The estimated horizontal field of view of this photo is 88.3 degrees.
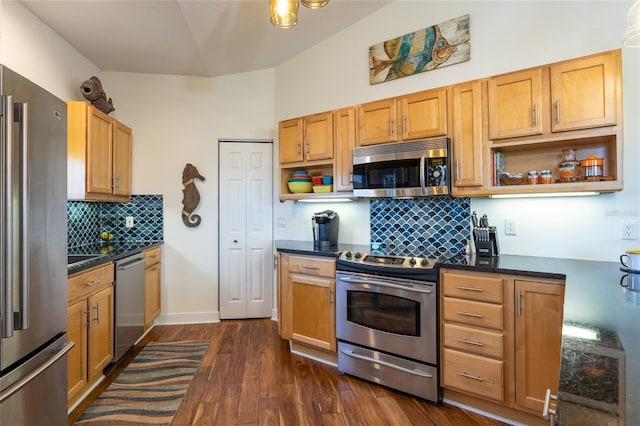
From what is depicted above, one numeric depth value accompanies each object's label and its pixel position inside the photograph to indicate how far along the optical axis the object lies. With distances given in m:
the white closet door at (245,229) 3.86
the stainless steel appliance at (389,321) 2.18
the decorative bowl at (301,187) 3.36
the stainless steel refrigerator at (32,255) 1.22
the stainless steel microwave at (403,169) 2.43
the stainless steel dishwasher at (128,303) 2.60
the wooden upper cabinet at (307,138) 3.05
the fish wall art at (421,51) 2.63
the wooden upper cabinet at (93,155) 2.68
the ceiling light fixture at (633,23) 1.48
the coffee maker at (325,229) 3.11
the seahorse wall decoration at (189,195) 3.76
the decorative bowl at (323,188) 3.17
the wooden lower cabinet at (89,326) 2.02
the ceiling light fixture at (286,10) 1.86
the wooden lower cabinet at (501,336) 1.82
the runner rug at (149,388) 2.04
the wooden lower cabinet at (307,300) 2.69
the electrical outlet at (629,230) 2.04
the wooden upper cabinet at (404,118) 2.49
